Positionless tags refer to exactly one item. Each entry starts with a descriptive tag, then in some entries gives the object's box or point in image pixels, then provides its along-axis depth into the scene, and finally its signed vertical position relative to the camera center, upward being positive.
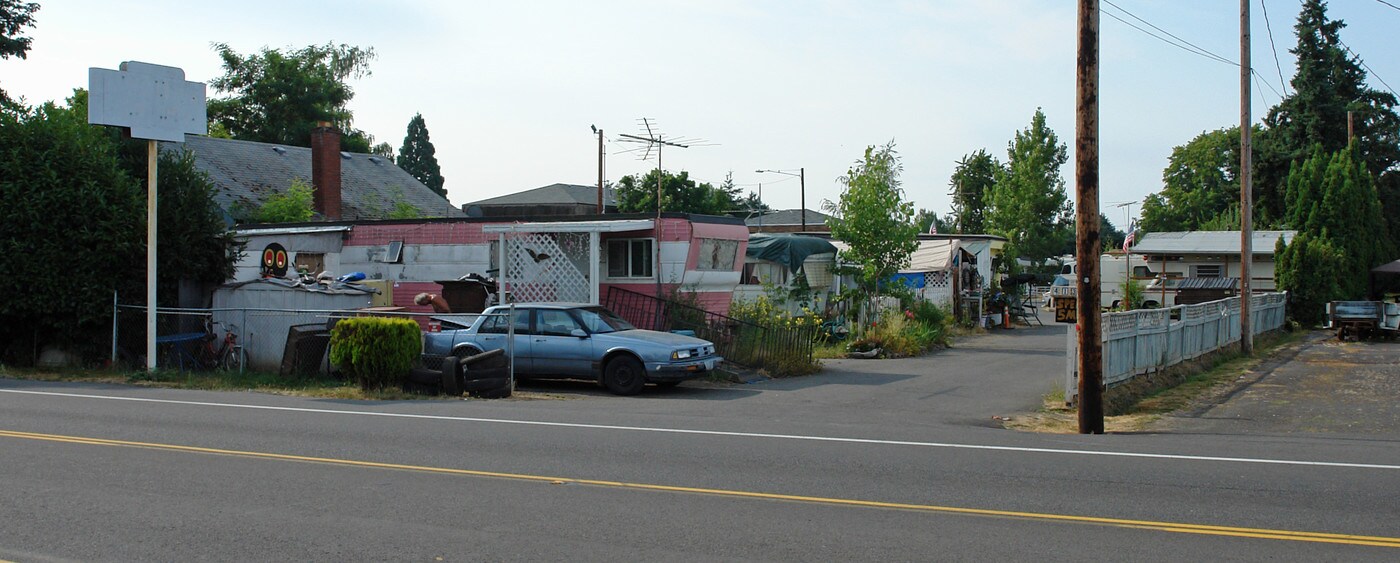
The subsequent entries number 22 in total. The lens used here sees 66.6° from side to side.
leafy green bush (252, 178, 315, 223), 34.84 +2.69
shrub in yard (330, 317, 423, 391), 16.45 -0.91
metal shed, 19.62 -0.35
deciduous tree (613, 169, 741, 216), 52.12 +4.86
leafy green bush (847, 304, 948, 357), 24.78 -1.09
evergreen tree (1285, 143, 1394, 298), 35.91 +2.78
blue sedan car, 16.94 -0.91
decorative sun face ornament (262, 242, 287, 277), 22.30 +0.59
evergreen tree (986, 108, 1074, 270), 56.34 +5.17
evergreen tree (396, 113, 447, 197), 91.12 +11.48
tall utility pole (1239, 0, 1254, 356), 24.81 +2.05
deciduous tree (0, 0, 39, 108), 33.34 +8.32
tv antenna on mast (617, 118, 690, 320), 30.76 +4.37
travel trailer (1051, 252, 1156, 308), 43.75 +0.71
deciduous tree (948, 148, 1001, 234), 77.12 +8.07
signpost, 18.52 +3.28
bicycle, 19.78 -1.21
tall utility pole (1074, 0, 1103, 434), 13.57 +1.28
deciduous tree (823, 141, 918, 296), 26.61 +1.69
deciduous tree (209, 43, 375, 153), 59.25 +10.71
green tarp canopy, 28.20 +1.12
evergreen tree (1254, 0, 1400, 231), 47.12 +8.00
